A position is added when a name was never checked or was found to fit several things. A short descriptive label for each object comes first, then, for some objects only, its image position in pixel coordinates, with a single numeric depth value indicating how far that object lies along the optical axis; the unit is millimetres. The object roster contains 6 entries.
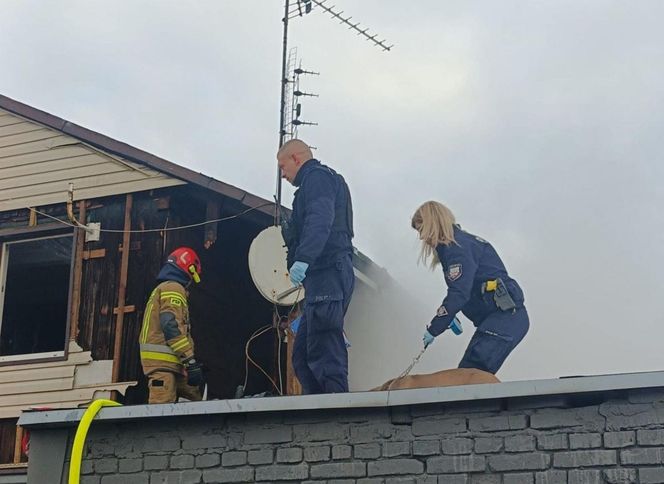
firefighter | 8992
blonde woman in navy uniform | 7562
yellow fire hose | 7332
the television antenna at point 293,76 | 11812
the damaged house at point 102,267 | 10648
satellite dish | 9922
